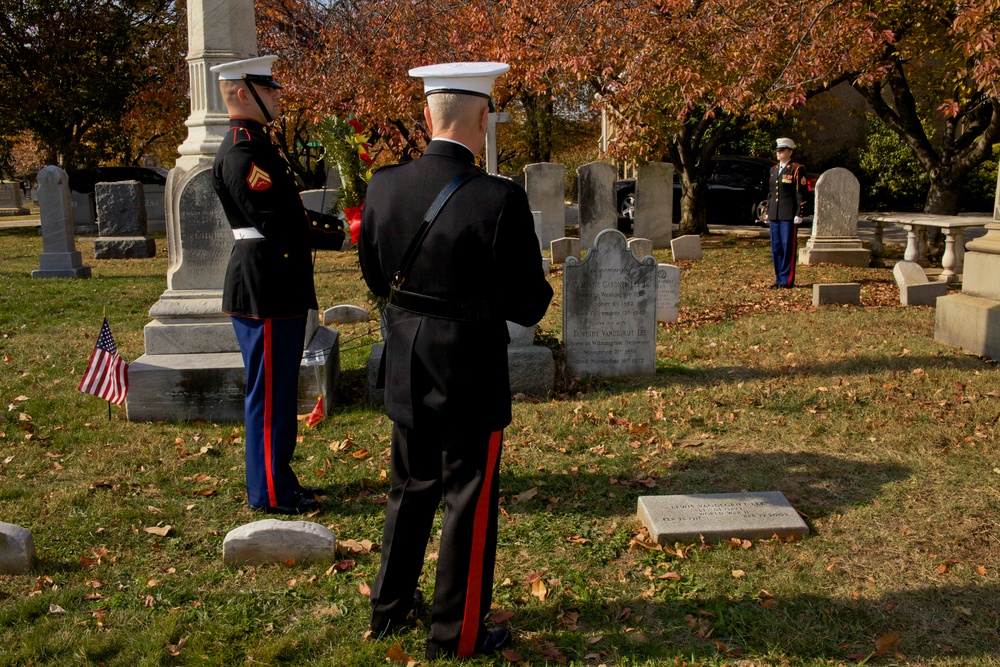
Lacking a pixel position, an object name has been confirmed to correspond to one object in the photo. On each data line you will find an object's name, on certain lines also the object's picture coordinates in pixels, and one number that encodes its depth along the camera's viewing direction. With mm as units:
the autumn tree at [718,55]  9781
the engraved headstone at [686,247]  15008
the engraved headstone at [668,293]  9188
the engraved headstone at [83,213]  22625
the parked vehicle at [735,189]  22250
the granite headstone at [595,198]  16094
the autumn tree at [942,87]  11938
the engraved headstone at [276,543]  4074
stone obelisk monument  6074
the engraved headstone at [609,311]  7344
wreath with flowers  6213
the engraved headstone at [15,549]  3941
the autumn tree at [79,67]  22984
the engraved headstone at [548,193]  18000
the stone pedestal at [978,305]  7379
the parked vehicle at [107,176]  24609
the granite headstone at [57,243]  14023
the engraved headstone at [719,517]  4305
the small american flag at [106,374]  5698
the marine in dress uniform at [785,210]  11750
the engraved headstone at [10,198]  36962
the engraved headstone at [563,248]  15180
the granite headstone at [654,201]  16906
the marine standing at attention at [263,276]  4547
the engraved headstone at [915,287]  10307
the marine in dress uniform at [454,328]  3086
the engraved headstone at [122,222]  16938
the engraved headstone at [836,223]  13938
